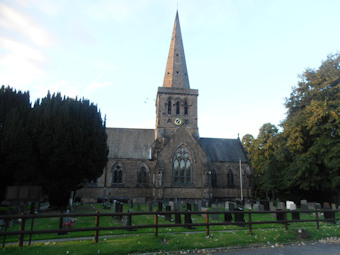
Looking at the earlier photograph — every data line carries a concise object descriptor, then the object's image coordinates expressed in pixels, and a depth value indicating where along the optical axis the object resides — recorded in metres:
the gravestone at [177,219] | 11.72
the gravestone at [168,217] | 14.28
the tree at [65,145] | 17.42
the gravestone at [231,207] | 15.61
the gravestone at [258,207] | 19.79
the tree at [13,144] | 16.16
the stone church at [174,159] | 29.98
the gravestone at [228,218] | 13.20
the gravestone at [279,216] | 12.41
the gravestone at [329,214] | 13.27
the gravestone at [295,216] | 13.38
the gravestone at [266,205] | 21.59
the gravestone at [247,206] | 23.36
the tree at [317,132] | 21.97
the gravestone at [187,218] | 11.05
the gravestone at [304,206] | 18.90
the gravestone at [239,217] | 12.15
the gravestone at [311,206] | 20.07
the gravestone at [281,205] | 19.47
